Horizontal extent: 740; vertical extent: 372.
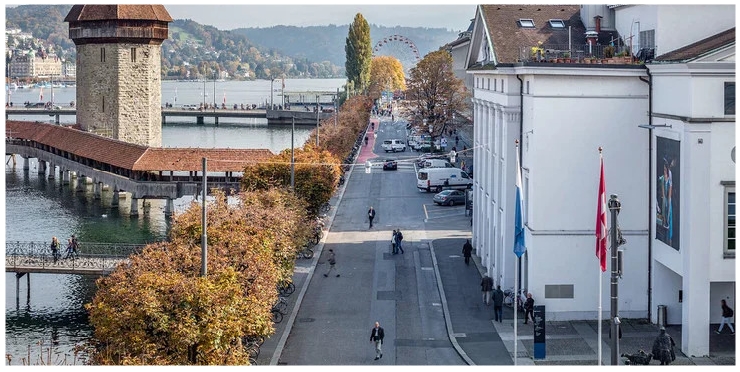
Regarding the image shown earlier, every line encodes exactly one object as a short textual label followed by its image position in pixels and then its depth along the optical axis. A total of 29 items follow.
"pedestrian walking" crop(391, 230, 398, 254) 51.16
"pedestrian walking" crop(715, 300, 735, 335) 33.44
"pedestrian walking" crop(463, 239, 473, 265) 47.69
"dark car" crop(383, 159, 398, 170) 89.75
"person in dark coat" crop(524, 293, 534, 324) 36.00
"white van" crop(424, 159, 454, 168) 83.08
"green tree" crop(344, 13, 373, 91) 163.12
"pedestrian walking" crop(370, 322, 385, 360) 32.22
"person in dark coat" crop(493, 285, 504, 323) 36.62
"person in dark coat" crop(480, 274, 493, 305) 39.47
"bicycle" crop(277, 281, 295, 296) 41.51
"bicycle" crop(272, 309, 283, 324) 37.28
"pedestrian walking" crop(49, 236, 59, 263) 45.59
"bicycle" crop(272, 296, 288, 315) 38.31
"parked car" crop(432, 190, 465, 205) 68.00
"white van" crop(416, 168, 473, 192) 75.19
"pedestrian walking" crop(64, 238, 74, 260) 48.16
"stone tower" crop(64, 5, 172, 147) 96.12
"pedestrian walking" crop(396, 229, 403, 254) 50.95
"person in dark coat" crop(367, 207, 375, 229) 59.64
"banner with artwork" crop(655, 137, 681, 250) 32.41
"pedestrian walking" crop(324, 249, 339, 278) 47.09
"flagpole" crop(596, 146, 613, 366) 27.56
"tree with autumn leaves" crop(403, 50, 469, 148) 97.88
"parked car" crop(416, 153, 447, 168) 85.17
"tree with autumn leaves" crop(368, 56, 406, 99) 168.25
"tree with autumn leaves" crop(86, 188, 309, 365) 26.50
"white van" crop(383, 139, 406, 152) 105.38
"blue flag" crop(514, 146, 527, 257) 30.97
